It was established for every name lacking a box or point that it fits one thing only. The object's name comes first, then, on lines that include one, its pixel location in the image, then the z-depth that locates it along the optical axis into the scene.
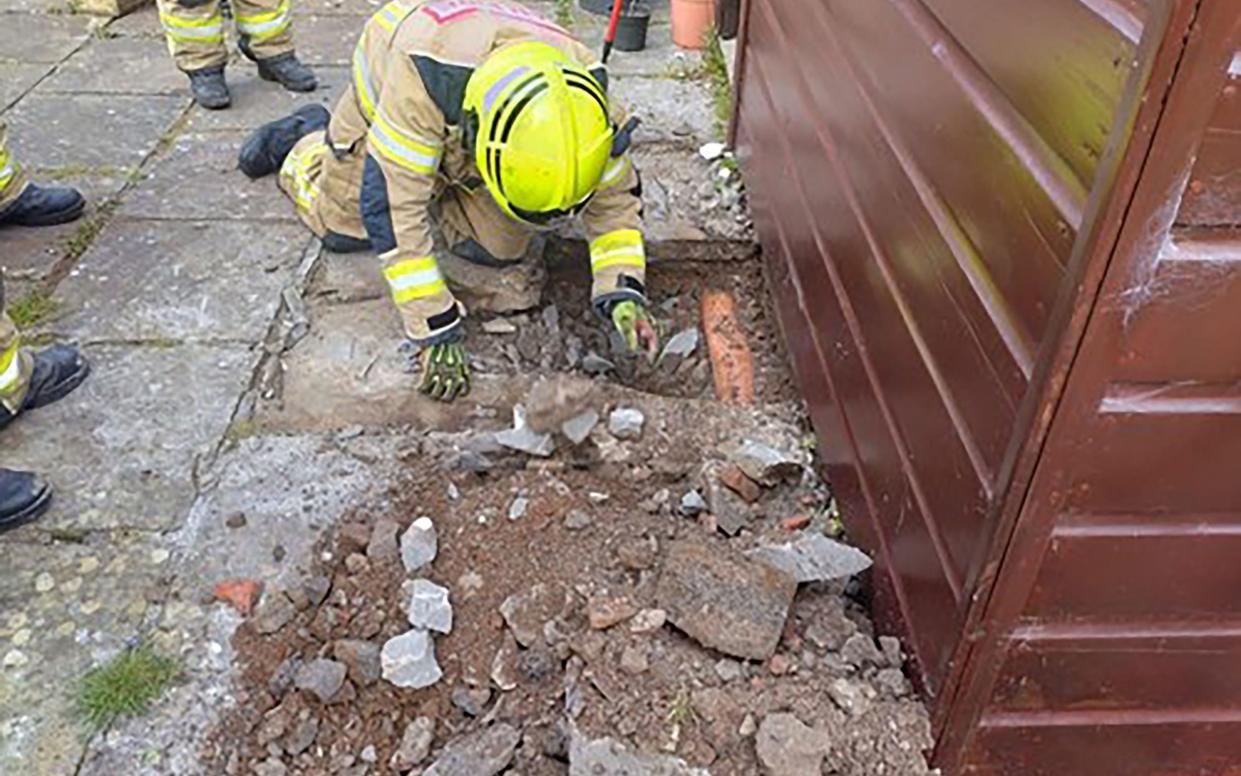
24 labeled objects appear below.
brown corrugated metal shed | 1.46
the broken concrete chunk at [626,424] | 3.05
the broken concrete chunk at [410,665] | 2.42
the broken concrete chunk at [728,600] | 2.28
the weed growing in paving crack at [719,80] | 4.95
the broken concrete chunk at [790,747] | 2.04
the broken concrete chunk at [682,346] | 3.68
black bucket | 5.73
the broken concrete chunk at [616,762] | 2.07
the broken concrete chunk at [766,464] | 2.87
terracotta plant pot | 5.68
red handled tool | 5.37
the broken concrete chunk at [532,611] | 2.44
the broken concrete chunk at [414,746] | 2.31
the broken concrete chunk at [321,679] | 2.42
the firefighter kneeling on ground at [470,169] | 2.85
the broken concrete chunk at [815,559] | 2.42
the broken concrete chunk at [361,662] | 2.47
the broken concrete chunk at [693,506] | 2.80
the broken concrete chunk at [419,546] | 2.68
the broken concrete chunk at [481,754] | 2.21
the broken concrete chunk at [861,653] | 2.28
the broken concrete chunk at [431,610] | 2.51
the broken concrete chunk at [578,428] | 2.96
